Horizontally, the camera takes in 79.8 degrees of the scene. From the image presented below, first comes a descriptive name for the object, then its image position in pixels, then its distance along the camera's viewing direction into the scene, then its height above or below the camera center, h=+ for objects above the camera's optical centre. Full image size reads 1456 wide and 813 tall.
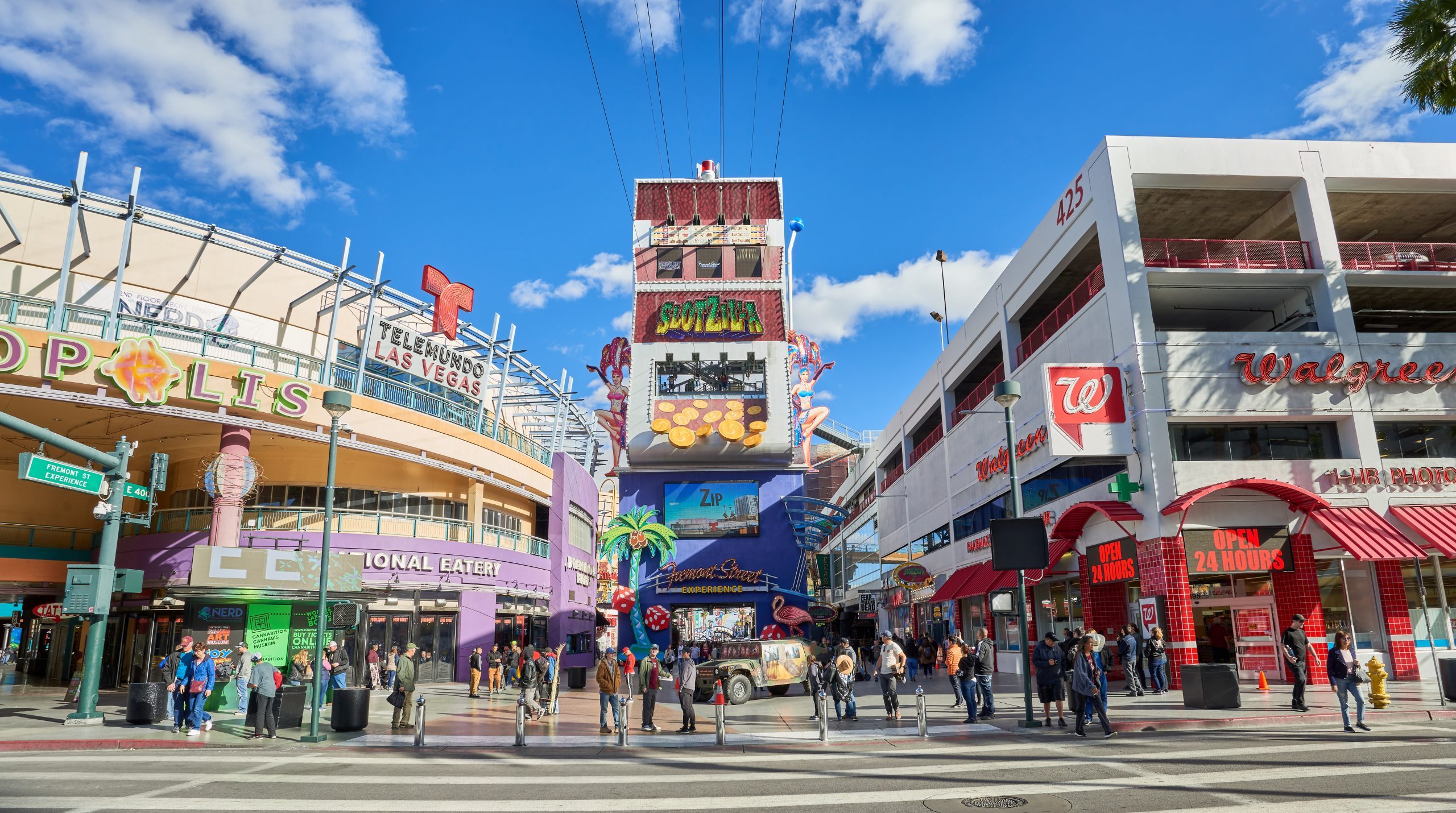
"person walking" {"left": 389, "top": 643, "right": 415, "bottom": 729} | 17.45 -1.22
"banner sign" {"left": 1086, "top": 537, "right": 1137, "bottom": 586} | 22.56 +1.26
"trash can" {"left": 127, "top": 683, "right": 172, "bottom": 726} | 18.02 -1.52
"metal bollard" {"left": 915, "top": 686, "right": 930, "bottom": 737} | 15.12 -1.61
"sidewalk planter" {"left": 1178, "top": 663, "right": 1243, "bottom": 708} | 17.11 -1.51
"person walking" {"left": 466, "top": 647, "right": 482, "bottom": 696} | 25.47 -1.47
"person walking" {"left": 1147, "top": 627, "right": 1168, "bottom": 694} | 20.83 -1.23
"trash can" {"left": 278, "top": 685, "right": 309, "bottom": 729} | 16.94 -1.51
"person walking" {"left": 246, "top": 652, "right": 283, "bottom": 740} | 15.90 -1.25
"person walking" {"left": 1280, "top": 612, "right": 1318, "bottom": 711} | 16.50 -0.86
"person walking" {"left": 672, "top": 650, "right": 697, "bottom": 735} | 16.42 -1.27
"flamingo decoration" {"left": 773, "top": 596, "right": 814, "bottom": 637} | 41.41 -0.08
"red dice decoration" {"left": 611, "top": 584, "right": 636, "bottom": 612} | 41.19 +0.93
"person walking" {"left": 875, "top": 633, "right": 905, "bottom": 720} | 17.95 -1.12
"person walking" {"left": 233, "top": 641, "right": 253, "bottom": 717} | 18.73 -0.91
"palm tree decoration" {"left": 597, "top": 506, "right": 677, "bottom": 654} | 42.09 +3.78
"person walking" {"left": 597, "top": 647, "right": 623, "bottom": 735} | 16.44 -1.11
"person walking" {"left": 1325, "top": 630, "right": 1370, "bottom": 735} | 13.80 -1.07
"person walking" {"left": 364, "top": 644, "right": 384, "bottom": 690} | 28.08 -1.35
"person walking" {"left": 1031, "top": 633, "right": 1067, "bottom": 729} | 15.84 -1.09
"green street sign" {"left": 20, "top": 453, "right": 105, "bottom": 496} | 16.98 +3.08
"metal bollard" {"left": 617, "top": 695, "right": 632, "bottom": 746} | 15.09 -1.73
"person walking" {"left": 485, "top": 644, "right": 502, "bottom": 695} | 27.23 -1.55
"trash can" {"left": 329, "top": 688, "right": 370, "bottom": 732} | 16.69 -1.63
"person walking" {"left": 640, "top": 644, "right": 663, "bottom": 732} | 17.14 -1.35
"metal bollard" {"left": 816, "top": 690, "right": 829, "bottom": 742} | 15.05 -1.70
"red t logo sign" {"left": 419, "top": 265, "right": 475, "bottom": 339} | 33.41 +12.47
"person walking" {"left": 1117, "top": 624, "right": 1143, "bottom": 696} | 20.38 -1.11
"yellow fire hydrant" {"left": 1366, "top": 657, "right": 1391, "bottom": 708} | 16.50 -1.48
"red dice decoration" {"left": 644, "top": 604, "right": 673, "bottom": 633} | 41.16 +0.01
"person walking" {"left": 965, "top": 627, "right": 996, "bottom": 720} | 17.47 -1.29
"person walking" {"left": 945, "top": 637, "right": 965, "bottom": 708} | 17.75 -0.95
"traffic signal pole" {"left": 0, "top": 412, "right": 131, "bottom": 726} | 17.89 +1.75
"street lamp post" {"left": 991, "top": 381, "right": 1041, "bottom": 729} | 16.00 +2.33
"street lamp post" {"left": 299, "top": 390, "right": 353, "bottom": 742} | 15.65 +1.39
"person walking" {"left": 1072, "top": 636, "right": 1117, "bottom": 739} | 14.20 -1.19
